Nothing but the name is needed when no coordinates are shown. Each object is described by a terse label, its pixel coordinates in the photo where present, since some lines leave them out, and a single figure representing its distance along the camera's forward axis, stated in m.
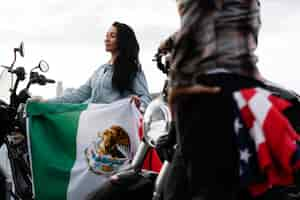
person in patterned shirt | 2.26
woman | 5.66
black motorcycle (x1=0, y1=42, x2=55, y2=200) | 5.20
